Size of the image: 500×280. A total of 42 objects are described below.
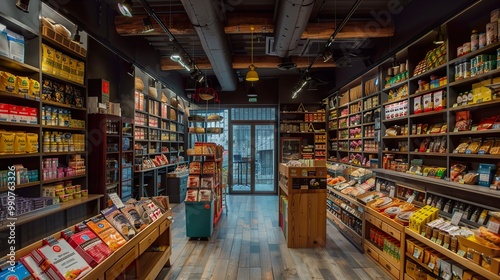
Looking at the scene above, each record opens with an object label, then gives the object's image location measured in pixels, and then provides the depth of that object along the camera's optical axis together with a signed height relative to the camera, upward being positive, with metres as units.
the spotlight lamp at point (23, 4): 2.56 +1.35
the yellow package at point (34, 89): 3.15 +0.65
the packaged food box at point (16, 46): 2.86 +1.08
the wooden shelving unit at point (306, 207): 4.43 -1.09
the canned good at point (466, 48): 3.15 +1.15
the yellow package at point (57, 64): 3.56 +1.07
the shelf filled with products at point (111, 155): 4.30 -0.23
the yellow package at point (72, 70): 3.88 +1.08
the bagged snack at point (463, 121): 3.18 +0.27
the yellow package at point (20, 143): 2.96 -0.01
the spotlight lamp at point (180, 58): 4.93 +1.60
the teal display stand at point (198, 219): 4.70 -1.38
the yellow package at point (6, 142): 2.81 +0.00
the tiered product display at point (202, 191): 4.71 -0.90
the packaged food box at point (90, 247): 1.99 -0.83
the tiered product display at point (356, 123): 5.59 +0.49
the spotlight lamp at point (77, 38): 3.73 +1.48
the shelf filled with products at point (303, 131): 8.70 +0.38
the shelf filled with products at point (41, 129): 2.87 +0.18
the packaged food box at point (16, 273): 1.55 -0.78
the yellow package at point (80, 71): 4.03 +1.10
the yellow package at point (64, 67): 3.71 +1.07
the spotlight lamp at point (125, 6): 3.11 +1.62
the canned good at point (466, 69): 3.15 +0.89
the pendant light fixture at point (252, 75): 5.44 +1.39
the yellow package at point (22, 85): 2.99 +0.66
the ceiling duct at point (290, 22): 3.50 +1.81
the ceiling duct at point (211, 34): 3.54 +1.82
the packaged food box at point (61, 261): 1.73 -0.82
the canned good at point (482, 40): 2.92 +1.15
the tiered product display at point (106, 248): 1.76 -0.85
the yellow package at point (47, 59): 3.35 +1.08
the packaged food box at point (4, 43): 2.74 +1.05
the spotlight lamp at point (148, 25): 3.90 +1.75
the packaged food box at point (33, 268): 1.67 -0.81
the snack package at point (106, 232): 2.32 -0.82
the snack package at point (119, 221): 2.57 -0.80
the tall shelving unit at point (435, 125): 2.88 +0.27
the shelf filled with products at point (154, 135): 6.12 +0.19
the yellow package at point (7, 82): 2.78 +0.65
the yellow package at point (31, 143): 3.11 -0.01
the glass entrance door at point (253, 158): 9.65 -0.58
